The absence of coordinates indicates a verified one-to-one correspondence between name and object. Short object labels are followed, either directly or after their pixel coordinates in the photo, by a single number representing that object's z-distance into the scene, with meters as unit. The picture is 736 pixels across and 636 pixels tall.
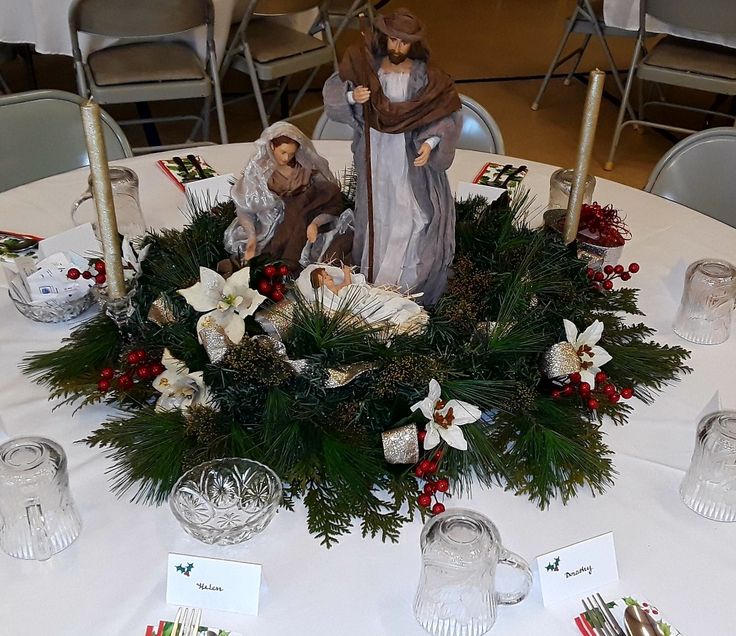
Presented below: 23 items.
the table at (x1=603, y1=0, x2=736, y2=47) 3.11
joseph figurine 1.10
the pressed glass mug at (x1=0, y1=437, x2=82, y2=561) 0.93
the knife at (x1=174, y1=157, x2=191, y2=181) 1.76
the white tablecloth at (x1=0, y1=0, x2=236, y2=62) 2.74
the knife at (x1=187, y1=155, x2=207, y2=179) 1.76
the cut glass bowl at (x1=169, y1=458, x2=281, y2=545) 0.95
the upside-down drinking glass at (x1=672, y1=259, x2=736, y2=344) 1.30
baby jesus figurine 1.15
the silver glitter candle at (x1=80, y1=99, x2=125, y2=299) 1.02
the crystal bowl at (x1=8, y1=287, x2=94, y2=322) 1.29
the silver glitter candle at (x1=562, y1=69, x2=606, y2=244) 1.14
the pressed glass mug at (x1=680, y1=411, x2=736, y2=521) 1.02
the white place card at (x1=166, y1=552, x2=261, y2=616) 0.88
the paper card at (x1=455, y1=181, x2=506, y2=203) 1.68
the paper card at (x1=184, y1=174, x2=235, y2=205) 1.62
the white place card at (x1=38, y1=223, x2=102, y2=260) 1.42
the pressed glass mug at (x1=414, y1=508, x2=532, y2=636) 0.86
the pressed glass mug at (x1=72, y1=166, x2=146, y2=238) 1.50
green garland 1.02
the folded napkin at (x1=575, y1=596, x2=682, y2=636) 0.89
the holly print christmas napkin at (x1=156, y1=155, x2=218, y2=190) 1.75
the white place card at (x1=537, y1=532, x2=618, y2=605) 0.92
